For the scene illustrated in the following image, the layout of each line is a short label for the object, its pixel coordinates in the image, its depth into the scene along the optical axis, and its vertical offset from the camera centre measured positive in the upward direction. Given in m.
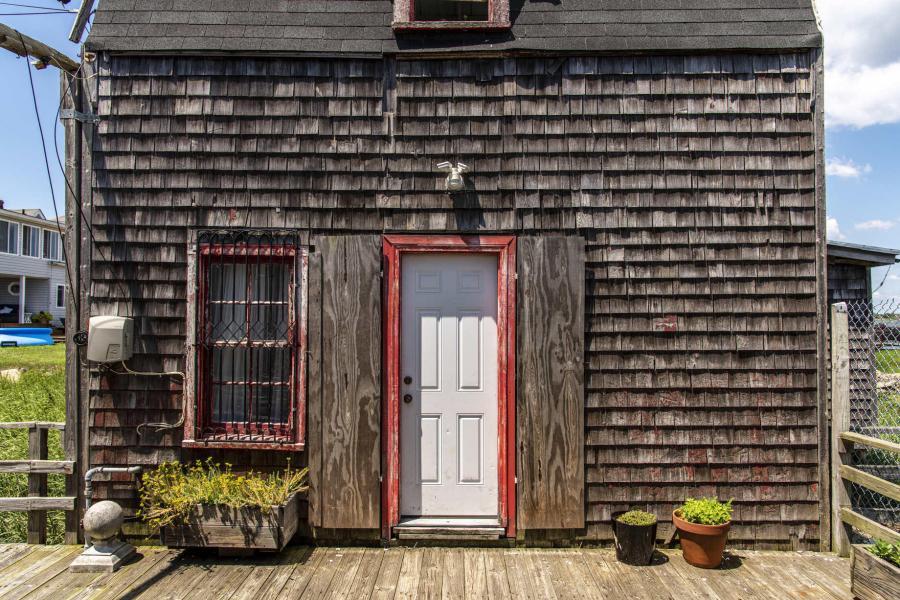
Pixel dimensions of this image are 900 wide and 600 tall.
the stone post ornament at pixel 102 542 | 3.58 -1.54
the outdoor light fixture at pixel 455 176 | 3.88 +1.00
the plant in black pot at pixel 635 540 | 3.65 -1.49
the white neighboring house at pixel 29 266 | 21.44 +2.06
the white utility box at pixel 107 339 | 3.87 -0.17
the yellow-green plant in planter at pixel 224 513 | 3.62 -1.32
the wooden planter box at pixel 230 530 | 3.62 -1.42
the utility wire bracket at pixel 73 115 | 4.03 +1.48
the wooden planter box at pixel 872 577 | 2.95 -1.44
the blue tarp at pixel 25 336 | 17.20 -0.71
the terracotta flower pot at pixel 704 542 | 3.60 -1.49
